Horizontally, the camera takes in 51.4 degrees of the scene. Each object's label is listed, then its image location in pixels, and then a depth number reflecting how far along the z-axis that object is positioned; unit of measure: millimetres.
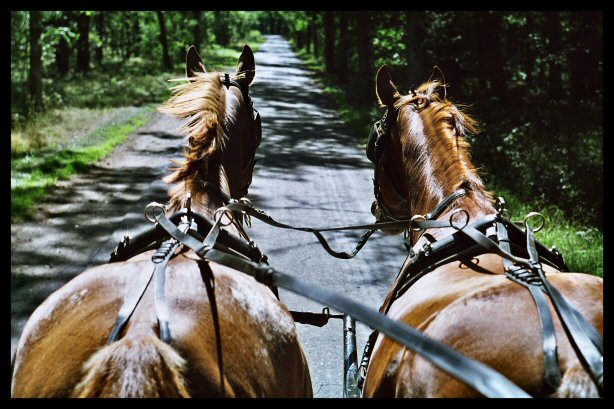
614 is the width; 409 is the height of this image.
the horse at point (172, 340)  1833
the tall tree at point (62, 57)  30716
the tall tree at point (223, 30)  58309
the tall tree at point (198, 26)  38469
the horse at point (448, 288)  1933
